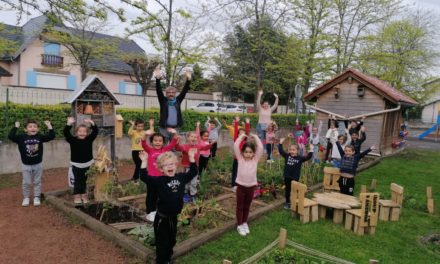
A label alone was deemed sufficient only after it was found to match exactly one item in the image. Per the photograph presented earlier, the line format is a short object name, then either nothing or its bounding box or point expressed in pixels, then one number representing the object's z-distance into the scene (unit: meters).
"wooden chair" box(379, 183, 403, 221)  6.66
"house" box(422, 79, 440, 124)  44.47
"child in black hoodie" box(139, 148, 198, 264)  4.10
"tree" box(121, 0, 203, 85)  13.49
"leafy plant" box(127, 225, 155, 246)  4.71
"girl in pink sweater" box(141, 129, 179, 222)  5.28
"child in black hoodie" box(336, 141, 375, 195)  7.43
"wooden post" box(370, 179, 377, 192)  8.73
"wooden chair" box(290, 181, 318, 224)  6.13
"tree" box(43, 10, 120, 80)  20.95
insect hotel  7.79
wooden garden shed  14.51
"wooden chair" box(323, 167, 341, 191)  7.89
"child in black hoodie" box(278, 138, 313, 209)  6.69
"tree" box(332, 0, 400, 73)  23.72
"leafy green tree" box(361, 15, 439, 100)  24.84
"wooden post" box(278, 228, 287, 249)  4.54
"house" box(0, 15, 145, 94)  24.67
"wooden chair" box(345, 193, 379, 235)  5.75
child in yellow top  7.68
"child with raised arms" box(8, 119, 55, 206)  6.25
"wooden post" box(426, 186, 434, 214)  7.37
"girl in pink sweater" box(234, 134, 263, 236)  5.37
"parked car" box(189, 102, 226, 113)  27.91
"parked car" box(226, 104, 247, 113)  27.40
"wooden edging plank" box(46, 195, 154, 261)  4.45
